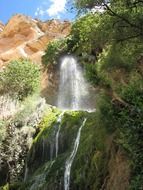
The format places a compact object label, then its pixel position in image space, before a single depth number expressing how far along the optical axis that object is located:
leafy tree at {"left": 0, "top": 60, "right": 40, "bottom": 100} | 15.06
